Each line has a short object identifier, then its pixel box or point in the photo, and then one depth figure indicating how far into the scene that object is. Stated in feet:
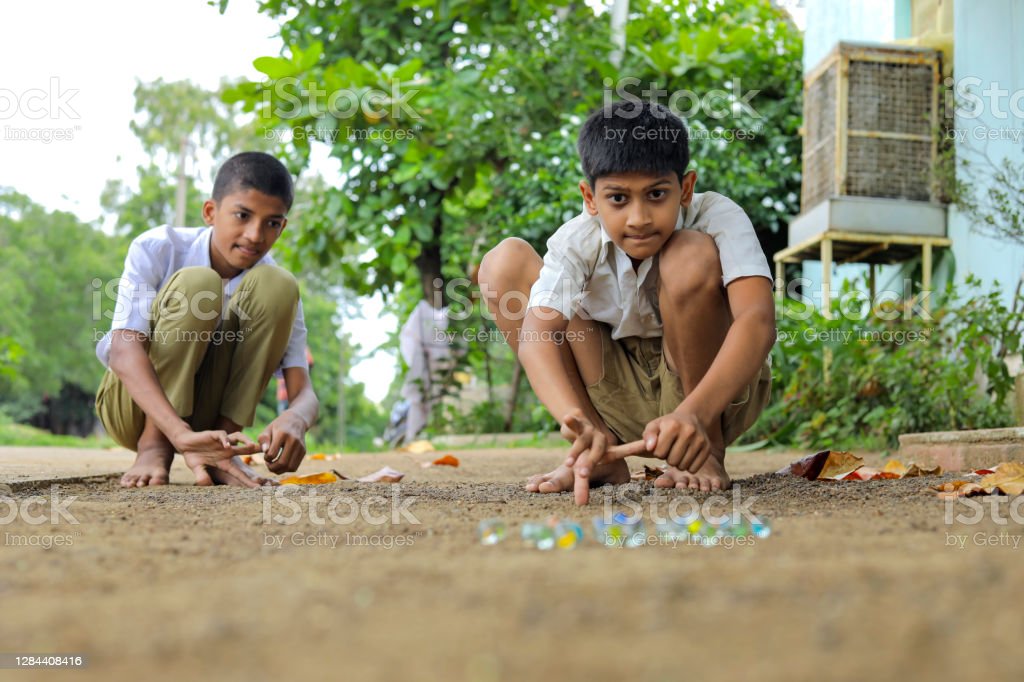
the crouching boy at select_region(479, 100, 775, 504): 7.55
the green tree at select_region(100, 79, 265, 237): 73.26
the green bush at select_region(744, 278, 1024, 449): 13.89
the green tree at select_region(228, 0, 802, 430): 24.32
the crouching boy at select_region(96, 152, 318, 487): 9.16
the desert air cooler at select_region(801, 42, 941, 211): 22.56
